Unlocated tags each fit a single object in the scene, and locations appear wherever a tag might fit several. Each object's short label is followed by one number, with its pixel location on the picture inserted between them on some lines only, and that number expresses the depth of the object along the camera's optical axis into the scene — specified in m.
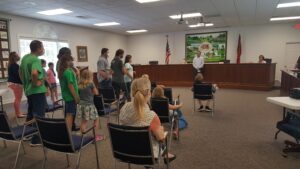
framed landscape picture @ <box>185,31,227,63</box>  11.20
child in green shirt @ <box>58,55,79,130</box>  3.04
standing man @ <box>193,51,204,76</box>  9.38
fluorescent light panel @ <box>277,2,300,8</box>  6.39
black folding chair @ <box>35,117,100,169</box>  2.03
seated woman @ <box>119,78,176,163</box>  1.87
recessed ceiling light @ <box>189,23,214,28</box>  9.32
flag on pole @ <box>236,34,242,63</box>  10.70
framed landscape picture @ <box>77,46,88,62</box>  9.60
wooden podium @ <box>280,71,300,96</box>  5.44
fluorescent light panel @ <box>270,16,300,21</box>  8.67
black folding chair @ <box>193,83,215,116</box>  4.83
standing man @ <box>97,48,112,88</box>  4.79
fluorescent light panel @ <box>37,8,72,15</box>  6.48
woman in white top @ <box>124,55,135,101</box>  4.98
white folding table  2.56
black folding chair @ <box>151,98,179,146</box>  3.13
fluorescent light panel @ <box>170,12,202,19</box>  7.55
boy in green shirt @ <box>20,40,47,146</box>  2.92
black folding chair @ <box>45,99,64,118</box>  3.86
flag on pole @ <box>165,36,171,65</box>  11.90
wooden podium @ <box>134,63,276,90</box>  8.38
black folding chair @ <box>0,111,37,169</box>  2.35
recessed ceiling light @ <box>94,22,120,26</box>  9.04
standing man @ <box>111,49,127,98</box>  4.71
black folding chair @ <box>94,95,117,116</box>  3.66
